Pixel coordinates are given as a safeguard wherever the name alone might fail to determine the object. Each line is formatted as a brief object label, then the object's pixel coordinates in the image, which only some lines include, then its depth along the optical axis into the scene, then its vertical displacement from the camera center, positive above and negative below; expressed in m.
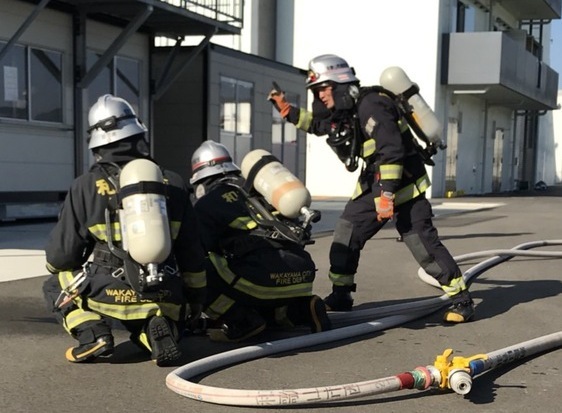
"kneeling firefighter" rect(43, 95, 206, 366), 3.94 -0.66
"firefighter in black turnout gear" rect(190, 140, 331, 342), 4.62 -0.78
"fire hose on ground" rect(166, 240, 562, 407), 3.41 -1.18
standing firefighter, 5.18 -0.19
